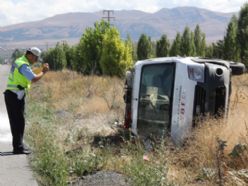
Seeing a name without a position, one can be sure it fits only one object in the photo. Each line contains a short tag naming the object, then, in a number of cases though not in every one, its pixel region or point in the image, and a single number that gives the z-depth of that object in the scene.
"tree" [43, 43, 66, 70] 70.56
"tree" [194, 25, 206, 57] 57.80
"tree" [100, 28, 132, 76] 32.81
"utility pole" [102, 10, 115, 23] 90.19
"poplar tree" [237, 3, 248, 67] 41.88
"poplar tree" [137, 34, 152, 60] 62.24
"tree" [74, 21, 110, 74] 36.91
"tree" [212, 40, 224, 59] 48.67
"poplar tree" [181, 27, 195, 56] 53.44
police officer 10.20
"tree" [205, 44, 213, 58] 54.98
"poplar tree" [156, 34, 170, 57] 59.62
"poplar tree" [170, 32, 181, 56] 53.49
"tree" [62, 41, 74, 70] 69.28
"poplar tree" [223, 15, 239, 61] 43.50
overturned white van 8.99
